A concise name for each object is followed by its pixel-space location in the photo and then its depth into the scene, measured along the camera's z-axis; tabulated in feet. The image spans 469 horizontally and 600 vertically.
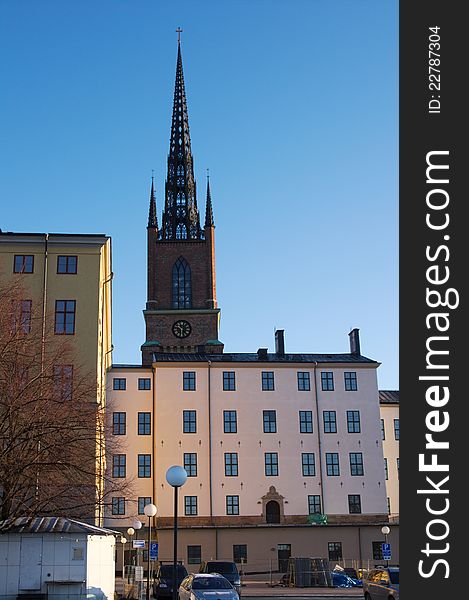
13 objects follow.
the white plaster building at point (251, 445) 199.52
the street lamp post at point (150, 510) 88.38
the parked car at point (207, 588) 75.10
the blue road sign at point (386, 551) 129.08
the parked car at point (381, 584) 81.35
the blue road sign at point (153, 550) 98.93
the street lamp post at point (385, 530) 132.71
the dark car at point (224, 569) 113.50
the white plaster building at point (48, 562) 86.69
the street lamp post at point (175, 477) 62.81
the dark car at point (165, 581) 113.39
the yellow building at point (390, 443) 231.71
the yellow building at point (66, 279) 149.07
